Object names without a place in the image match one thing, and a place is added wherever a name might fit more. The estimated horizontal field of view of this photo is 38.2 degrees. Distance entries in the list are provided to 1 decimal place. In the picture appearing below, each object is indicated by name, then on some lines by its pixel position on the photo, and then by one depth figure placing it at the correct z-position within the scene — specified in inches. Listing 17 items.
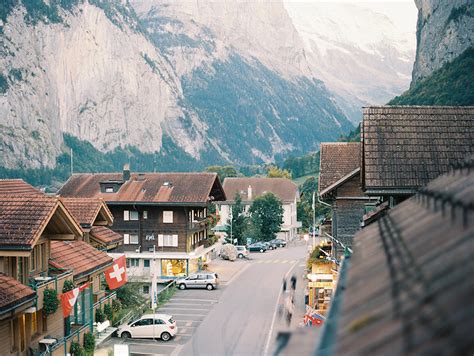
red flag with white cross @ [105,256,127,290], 992.2
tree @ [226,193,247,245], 3095.5
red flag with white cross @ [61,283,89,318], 765.9
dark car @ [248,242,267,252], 3012.8
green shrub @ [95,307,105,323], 1063.0
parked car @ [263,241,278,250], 3117.6
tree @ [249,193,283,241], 3326.8
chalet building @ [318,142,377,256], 1193.4
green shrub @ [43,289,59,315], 740.6
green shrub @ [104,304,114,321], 1120.8
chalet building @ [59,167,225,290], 2121.1
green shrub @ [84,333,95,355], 896.8
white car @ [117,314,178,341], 1312.7
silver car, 1909.4
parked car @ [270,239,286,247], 3221.0
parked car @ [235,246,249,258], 2716.5
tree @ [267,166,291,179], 4872.8
